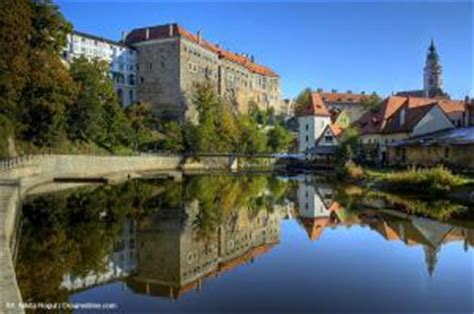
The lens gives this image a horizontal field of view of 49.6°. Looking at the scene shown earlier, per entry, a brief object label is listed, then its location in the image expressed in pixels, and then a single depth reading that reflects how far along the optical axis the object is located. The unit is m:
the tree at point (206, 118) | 71.44
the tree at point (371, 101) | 106.75
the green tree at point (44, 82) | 37.31
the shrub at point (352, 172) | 40.46
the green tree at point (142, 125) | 63.72
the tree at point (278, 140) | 91.27
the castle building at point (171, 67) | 82.06
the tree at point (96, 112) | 47.75
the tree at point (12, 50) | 31.68
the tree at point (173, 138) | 69.00
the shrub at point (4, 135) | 31.55
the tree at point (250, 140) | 83.38
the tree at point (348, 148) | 52.34
